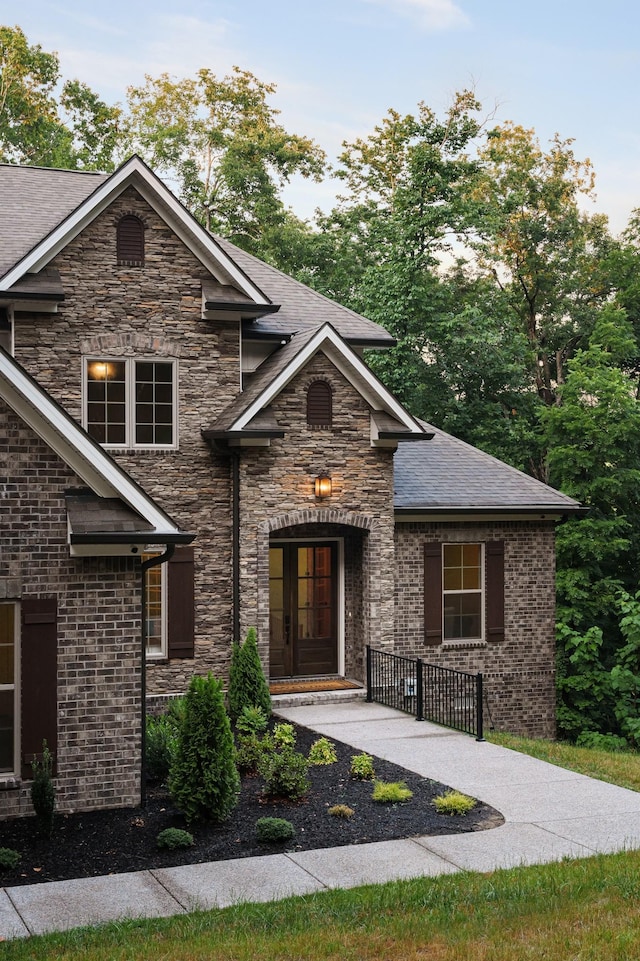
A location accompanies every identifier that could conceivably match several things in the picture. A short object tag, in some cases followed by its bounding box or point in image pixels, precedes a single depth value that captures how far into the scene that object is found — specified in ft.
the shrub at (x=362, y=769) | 38.49
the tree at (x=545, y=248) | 108.88
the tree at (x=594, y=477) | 69.67
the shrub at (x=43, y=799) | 31.42
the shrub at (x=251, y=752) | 39.86
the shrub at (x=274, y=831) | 30.73
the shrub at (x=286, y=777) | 35.50
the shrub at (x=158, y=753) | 38.45
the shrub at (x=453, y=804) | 33.94
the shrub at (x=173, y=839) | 30.19
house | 53.01
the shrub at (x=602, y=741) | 63.03
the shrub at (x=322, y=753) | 40.83
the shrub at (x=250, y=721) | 46.01
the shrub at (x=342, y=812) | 33.58
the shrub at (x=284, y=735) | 39.52
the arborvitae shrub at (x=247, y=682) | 50.86
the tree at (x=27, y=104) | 112.37
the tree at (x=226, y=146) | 111.55
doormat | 55.83
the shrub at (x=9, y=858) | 28.14
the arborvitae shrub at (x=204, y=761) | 32.68
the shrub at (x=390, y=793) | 35.27
